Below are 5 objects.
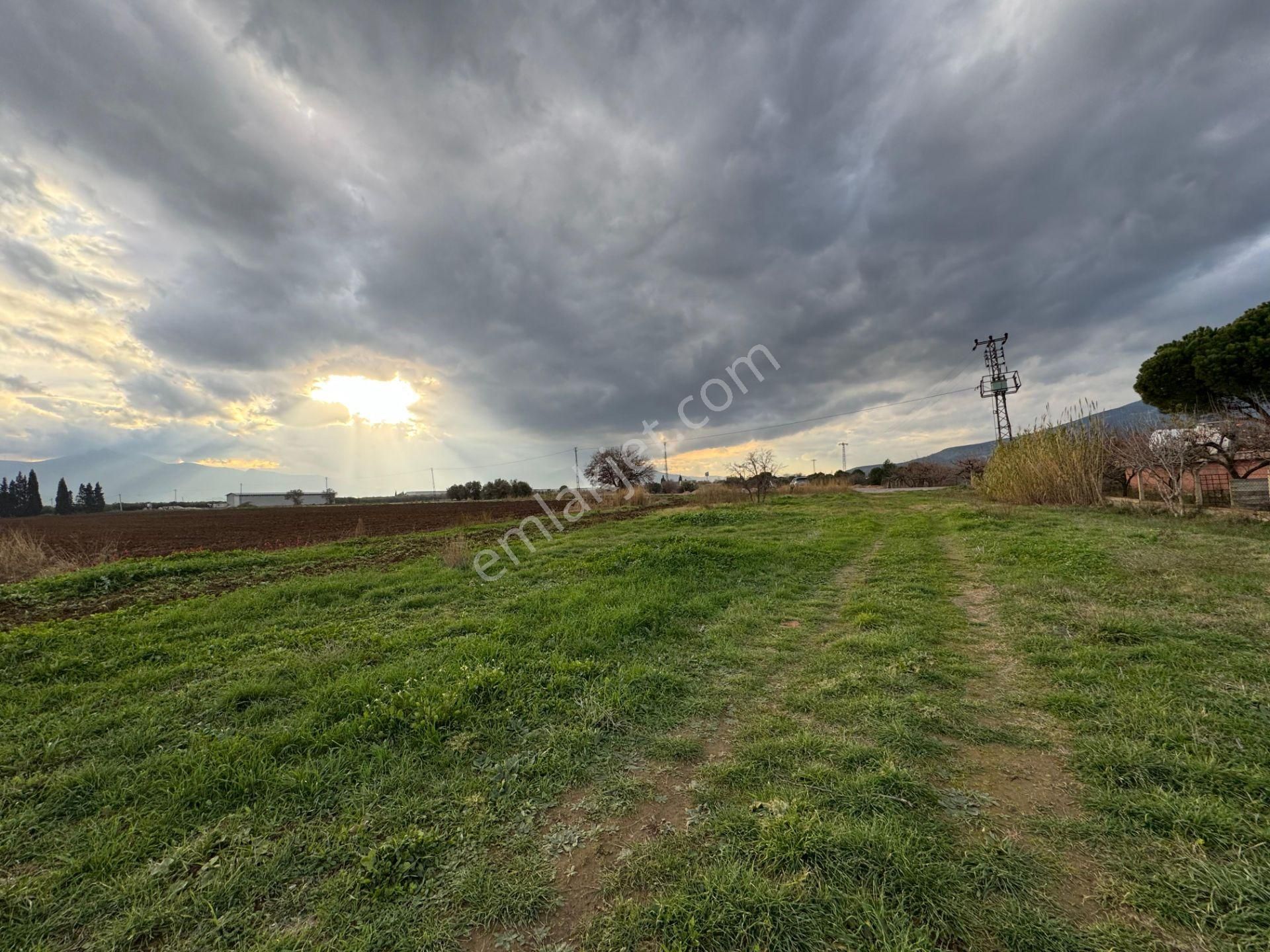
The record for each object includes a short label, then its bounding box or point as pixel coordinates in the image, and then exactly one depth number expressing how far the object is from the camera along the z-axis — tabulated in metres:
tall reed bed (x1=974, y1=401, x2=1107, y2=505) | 17.42
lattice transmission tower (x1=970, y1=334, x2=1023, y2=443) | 36.31
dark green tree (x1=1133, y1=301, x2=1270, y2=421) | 18.83
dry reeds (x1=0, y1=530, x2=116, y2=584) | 11.83
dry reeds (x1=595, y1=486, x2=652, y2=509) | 33.62
